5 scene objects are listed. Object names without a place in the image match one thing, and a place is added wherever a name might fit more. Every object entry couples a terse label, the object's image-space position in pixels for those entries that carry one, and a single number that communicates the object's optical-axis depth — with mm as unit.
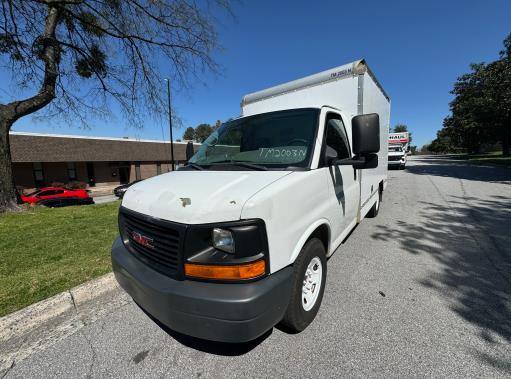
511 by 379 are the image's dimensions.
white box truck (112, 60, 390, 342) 1744
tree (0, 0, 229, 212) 7434
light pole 9637
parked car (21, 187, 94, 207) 15211
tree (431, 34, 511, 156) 14500
